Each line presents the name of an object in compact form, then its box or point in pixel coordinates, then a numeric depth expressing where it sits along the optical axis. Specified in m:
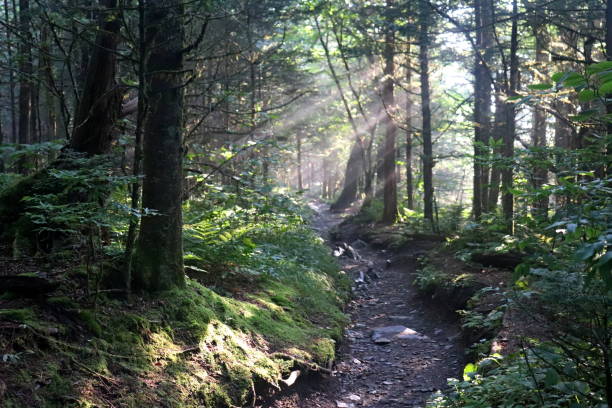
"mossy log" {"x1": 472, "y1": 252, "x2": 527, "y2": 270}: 9.64
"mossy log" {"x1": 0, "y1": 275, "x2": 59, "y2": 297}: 3.82
